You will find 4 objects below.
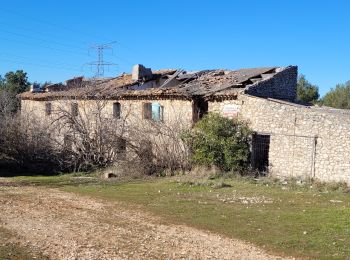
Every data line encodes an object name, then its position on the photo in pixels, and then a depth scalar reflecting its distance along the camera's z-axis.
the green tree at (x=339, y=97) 53.66
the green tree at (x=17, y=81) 56.86
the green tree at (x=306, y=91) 53.99
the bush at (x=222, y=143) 21.56
